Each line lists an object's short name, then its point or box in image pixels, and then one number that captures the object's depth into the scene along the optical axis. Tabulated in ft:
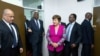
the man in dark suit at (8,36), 3.71
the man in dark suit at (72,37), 5.31
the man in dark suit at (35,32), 6.09
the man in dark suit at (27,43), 6.03
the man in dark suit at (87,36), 5.70
